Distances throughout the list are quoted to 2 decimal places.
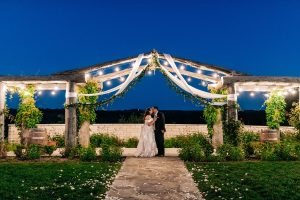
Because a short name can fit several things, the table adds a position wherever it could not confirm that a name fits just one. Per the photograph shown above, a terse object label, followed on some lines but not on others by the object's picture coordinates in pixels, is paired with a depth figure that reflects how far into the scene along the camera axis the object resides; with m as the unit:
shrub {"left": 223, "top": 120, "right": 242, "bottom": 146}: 8.84
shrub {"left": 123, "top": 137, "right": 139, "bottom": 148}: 12.35
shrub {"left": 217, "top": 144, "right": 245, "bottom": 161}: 8.30
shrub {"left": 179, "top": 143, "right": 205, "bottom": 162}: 8.30
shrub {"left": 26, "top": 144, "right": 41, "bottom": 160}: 8.44
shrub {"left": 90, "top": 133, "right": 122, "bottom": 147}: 12.19
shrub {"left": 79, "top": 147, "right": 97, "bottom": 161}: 8.24
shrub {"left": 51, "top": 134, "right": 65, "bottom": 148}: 11.96
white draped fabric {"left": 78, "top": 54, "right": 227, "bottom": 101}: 8.54
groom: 9.16
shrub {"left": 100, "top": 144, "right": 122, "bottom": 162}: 8.20
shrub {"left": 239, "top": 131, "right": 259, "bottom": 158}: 8.92
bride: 9.05
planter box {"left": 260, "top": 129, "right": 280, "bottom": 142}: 10.17
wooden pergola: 9.00
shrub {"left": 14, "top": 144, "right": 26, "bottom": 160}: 8.55
